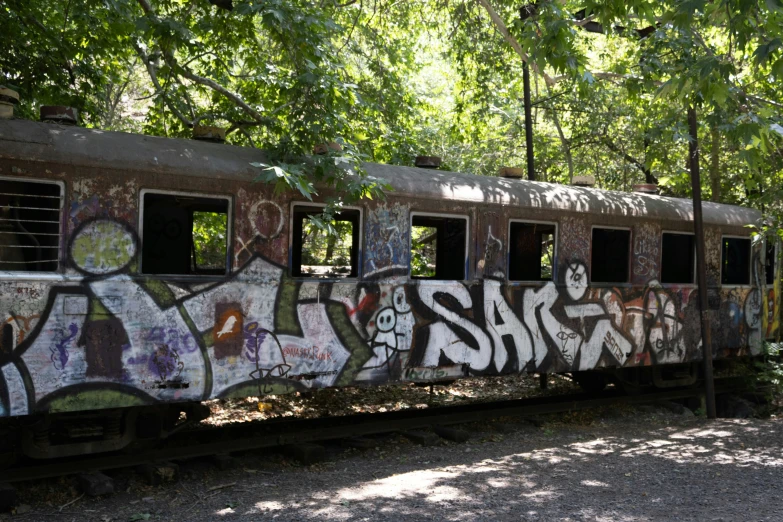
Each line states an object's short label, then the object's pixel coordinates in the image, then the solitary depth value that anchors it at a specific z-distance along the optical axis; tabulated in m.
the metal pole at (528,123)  12.59
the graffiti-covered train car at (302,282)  5.75
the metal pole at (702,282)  9.60
